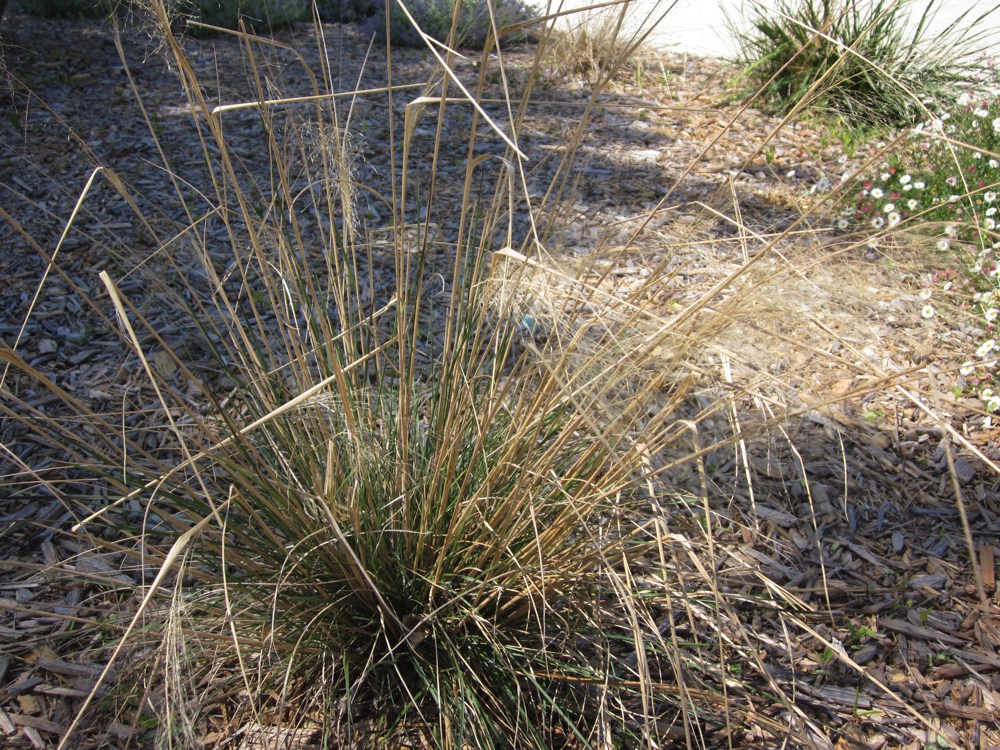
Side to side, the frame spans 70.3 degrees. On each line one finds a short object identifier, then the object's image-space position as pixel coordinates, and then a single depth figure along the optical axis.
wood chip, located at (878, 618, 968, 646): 1.77
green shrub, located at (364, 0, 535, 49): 4.71
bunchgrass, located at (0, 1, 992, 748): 1.14
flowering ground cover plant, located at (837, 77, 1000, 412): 2.49
